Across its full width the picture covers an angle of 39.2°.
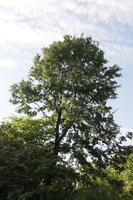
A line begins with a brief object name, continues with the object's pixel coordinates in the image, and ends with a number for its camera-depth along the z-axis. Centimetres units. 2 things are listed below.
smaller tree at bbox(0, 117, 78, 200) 1085
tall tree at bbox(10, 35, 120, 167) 1441
